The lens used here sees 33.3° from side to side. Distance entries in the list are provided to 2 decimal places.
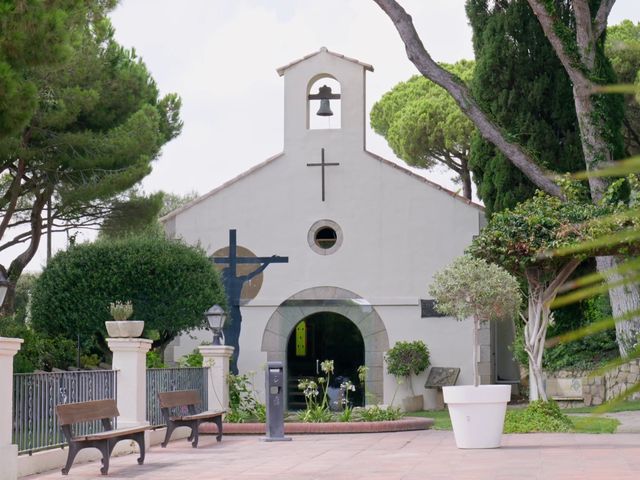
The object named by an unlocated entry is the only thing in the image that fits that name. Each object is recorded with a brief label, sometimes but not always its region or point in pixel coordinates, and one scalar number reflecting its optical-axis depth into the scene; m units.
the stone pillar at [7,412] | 9.62
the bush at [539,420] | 15.62
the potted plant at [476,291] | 14.76
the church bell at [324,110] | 23.95
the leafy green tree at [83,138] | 25.25
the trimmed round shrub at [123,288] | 22.33
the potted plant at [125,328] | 13.52
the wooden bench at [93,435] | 10.34
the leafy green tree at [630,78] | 30.58
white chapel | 24.33
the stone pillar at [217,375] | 17.97
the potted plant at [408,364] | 23.41
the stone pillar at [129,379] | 13.41
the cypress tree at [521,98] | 22.91
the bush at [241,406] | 17.81
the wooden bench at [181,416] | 14.41
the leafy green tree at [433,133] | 36.41
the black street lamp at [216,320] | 18.06
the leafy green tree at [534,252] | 15.77
